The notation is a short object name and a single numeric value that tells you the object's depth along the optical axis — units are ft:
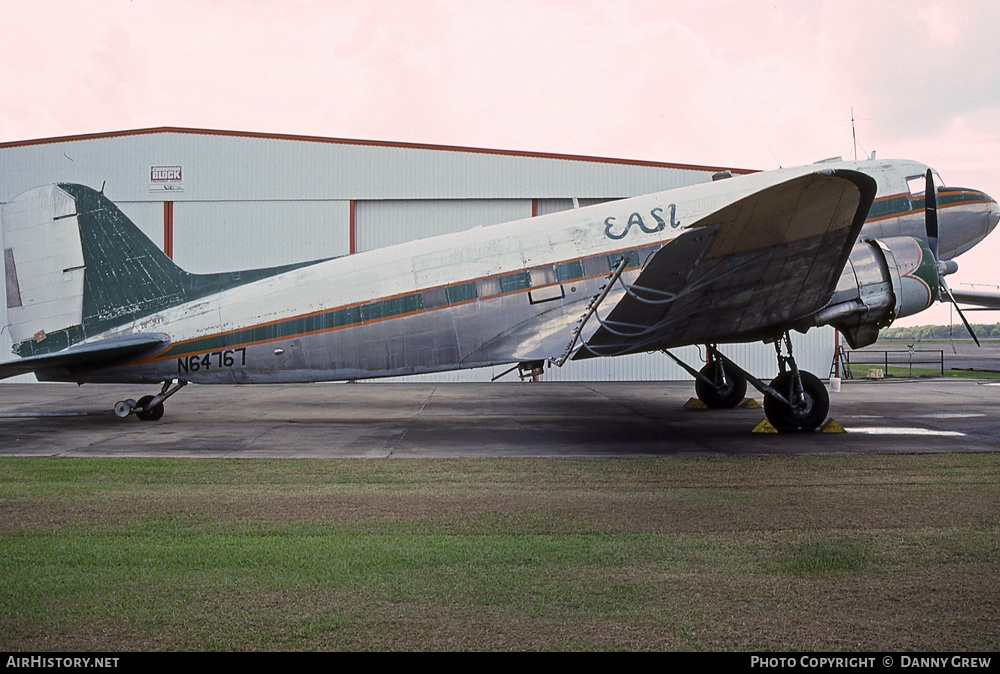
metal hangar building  92.68
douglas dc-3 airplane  39.78
